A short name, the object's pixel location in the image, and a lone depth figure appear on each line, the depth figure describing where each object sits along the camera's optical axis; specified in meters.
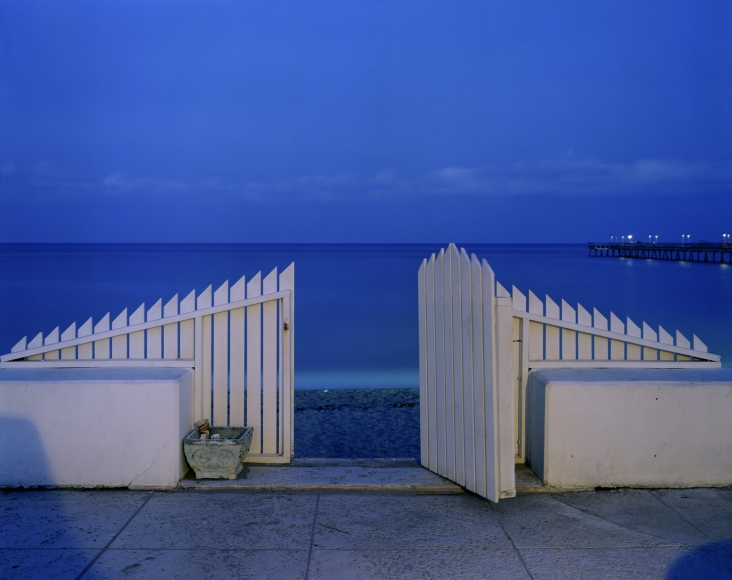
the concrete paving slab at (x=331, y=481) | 4.75
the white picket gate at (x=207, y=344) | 5.19
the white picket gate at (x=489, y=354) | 4.28
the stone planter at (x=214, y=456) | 4.80
